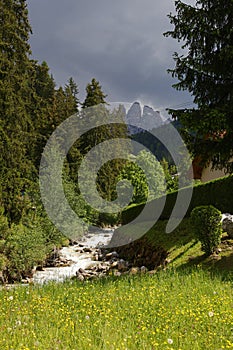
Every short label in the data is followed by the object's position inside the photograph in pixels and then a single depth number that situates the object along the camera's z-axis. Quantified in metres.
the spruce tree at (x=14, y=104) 19.70
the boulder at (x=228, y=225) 11.23
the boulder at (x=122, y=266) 15.18
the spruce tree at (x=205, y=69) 9.21
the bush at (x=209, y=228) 10.35
